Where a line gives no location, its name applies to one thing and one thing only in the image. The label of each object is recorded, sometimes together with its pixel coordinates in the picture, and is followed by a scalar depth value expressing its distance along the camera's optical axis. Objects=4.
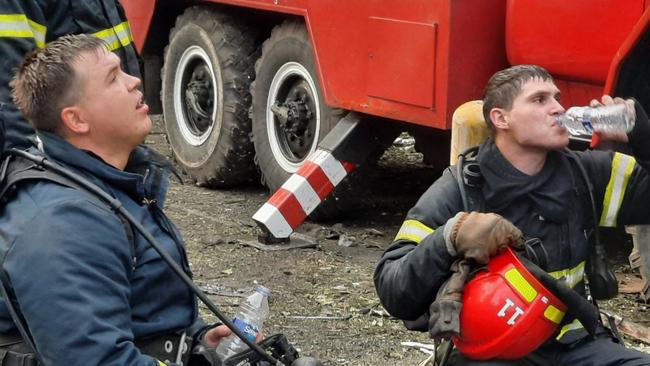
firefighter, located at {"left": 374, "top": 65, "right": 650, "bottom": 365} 6.59
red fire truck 10.06
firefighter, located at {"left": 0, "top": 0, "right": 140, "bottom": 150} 7.58
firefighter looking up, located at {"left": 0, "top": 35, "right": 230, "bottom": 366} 4.98
